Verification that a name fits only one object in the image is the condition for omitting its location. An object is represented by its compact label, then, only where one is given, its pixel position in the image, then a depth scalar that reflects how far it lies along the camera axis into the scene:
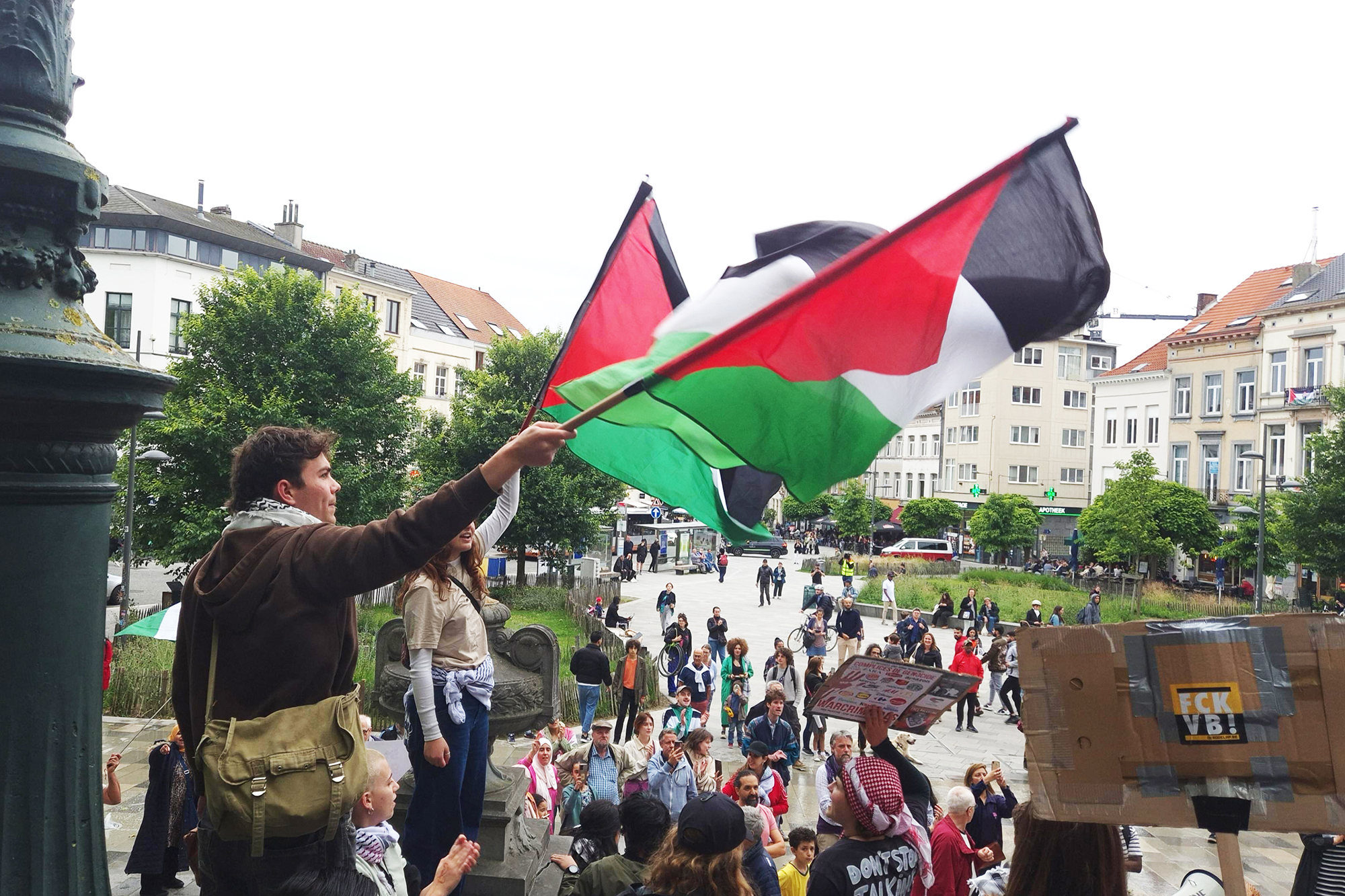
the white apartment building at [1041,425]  66.62
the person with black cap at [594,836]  5.36
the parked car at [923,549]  56.56
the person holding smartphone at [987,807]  7.98
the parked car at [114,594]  24.34
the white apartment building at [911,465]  75.06
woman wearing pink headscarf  7.81
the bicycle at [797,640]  26.25
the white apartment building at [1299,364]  41.91
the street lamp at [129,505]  20.60
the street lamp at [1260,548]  29.95
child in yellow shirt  6.04
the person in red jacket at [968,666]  17.27
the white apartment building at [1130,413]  52.38
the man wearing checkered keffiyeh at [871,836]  4.05
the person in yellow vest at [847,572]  31.61
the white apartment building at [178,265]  43.00
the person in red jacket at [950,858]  5.87
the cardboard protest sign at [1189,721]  2.57
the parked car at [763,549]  55.58
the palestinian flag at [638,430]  3.98
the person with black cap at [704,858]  3.49
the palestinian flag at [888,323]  3.49
